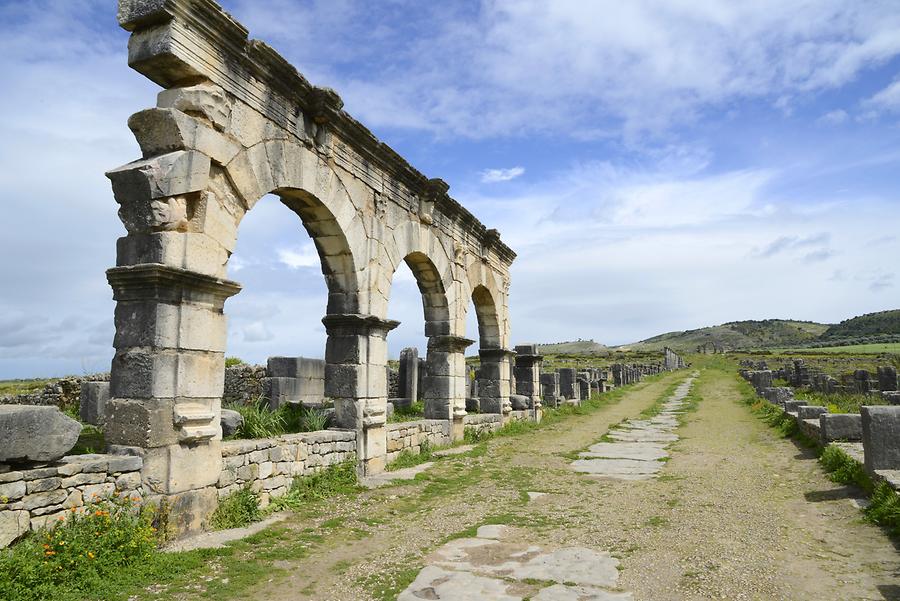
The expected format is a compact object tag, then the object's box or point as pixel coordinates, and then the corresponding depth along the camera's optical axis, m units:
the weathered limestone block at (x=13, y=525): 4.12
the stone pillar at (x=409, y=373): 14.38
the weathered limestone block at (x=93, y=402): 9.30
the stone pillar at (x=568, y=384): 21.92
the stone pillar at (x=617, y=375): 33.94
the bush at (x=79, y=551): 3.88
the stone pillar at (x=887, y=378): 20.31
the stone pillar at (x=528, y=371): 17.47
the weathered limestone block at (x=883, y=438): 6.50
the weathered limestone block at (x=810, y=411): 11.80
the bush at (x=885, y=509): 5.40
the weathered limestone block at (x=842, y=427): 9.26
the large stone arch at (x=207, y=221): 5.52
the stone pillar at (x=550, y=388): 20.59
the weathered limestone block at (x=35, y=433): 4.22
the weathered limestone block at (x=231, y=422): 7.29
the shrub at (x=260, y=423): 7.43
